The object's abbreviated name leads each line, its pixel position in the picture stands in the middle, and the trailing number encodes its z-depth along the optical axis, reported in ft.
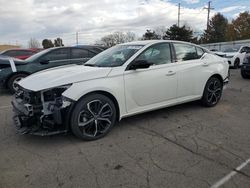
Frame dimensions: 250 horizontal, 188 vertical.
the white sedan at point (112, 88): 9.18
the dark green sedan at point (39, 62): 19.28
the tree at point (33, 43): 176.51
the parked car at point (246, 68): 24.62
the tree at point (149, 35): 126.41
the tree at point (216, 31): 141.28
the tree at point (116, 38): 154.68
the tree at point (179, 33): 110.46
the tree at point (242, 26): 131.86
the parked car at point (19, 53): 34.08
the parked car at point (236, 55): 36.79
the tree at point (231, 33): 137.18
